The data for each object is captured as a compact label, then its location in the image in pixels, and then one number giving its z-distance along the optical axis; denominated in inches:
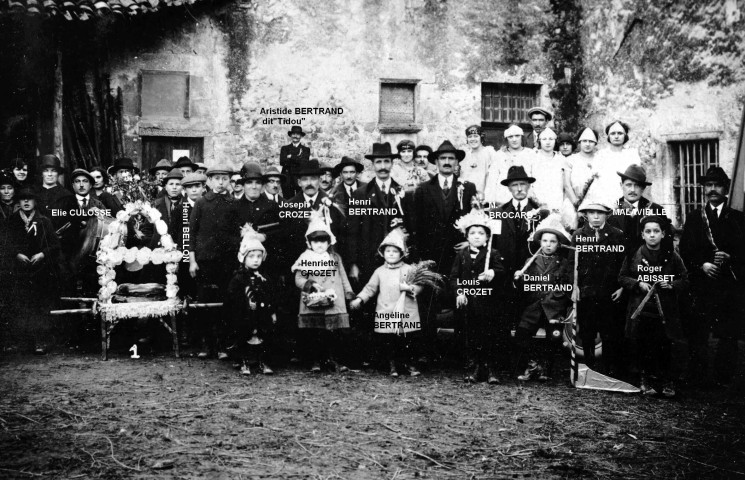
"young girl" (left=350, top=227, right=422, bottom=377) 280.1
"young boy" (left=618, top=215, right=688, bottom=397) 255.0
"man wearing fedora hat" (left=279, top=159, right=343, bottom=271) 305.0
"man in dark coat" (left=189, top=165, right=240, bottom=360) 307.3
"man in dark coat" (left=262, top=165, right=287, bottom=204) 321.4
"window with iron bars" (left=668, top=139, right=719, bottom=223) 454.6
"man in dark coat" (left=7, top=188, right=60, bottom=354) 305.4
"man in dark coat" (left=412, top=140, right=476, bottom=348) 311.9
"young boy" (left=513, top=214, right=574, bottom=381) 273.1
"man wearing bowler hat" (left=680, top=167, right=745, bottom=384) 276.5
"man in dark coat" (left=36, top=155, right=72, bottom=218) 321.3
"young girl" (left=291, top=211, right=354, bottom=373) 279.1
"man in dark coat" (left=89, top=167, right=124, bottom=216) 345.1
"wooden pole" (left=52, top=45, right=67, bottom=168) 444.5
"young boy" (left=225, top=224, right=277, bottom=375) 279.6
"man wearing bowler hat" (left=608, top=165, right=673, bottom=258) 281.9
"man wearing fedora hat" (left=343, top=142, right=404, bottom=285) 310.5
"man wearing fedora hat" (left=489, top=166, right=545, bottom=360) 282.8
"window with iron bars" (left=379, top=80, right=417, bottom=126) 534.0
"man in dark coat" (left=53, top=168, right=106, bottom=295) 319.6
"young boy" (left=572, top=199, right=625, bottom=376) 275.1
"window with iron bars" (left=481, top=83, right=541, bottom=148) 542.0
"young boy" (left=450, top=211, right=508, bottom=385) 273.0
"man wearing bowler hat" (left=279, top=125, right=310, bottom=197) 452.1
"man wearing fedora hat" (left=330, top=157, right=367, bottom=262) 314.0
